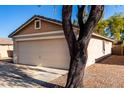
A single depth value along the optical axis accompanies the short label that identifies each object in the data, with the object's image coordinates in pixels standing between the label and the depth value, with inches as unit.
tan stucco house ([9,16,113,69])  299.2
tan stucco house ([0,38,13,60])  625.4
